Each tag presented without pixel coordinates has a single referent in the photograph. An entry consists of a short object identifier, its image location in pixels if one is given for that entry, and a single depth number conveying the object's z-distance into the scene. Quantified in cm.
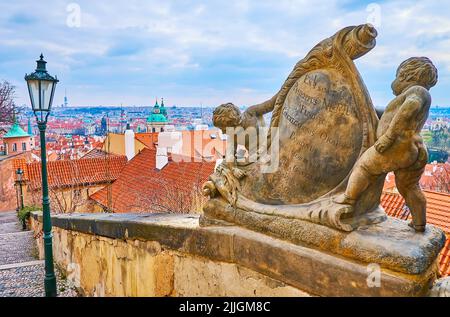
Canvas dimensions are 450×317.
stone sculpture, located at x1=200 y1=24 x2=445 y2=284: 192
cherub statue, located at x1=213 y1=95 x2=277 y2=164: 291
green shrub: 1256
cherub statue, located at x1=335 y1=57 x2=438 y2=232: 189
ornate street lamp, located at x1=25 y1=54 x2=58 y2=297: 494
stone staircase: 481
